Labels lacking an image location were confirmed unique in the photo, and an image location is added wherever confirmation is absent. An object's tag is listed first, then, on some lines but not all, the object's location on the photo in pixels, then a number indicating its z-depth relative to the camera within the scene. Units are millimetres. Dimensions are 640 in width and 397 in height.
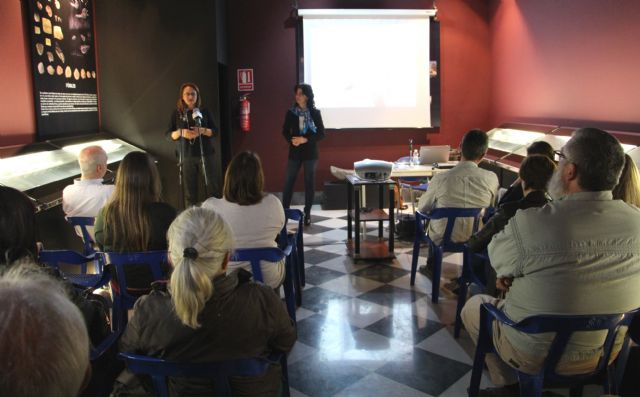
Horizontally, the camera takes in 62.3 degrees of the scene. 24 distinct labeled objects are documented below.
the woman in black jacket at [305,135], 5840
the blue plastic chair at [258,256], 2574
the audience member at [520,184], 3059
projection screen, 7133
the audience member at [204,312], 1496
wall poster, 4648
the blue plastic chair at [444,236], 3428
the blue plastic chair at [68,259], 2410
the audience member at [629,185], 2416
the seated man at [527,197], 2693
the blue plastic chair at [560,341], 1731
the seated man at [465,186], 3543
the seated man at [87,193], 3287
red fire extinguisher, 7082
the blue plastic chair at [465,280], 3039
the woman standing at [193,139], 5484
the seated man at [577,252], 1762
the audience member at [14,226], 1844
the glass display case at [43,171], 3586
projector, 4426
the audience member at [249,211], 2730
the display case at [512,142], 5275
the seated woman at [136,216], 2496
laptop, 5496
